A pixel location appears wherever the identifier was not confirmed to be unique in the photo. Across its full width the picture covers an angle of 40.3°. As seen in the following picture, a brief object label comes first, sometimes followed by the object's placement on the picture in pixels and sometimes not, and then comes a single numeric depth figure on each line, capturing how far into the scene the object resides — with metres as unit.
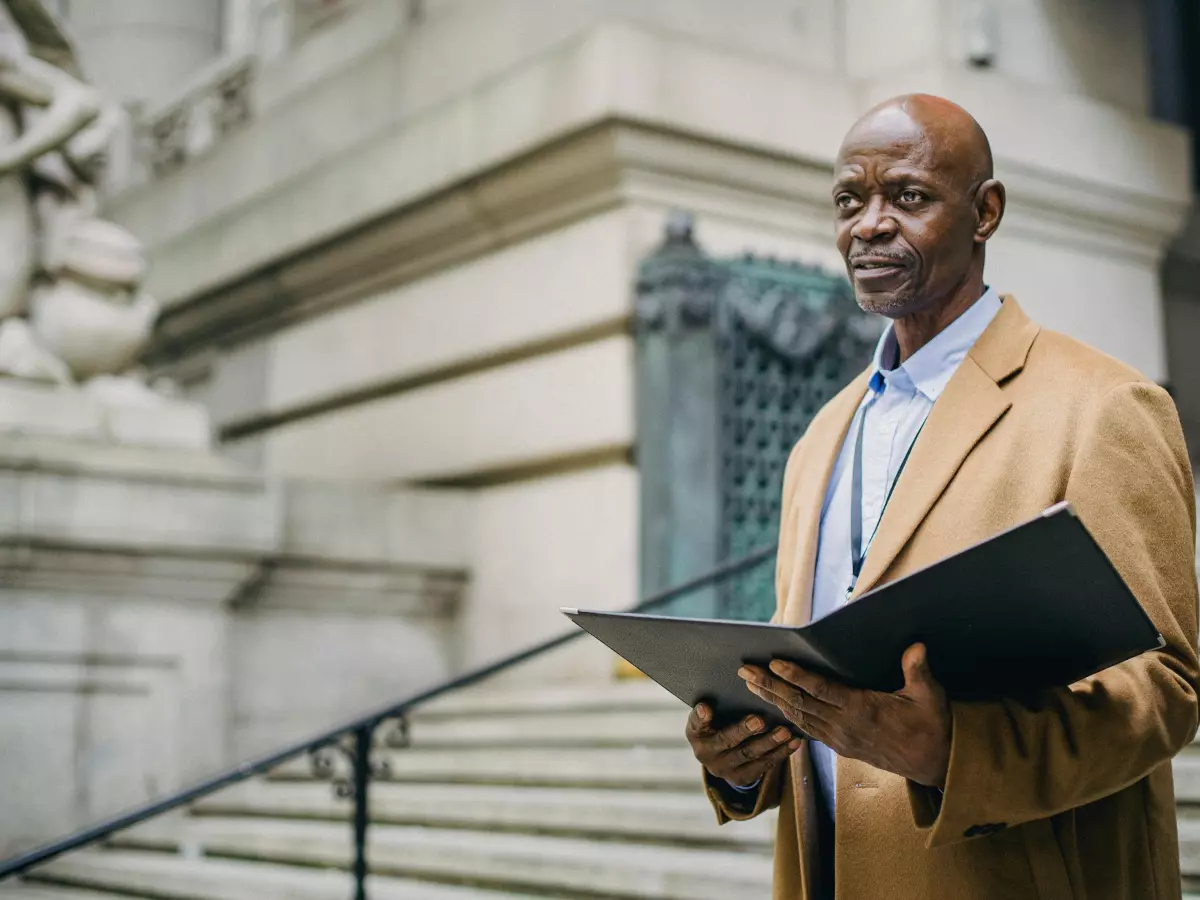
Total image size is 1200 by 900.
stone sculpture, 8.85
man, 2.06
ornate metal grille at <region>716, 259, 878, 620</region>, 9.16
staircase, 5.89
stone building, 9.32
